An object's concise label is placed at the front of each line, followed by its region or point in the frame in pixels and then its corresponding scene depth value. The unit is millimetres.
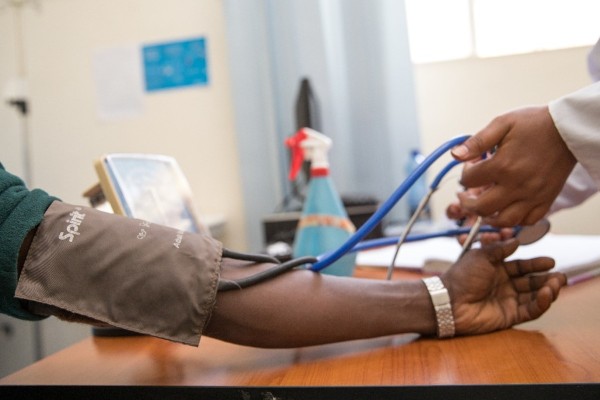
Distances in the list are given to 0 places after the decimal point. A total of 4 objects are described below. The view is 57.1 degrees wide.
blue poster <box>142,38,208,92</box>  2104
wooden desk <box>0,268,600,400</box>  464
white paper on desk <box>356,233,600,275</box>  879
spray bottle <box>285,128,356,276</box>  955
